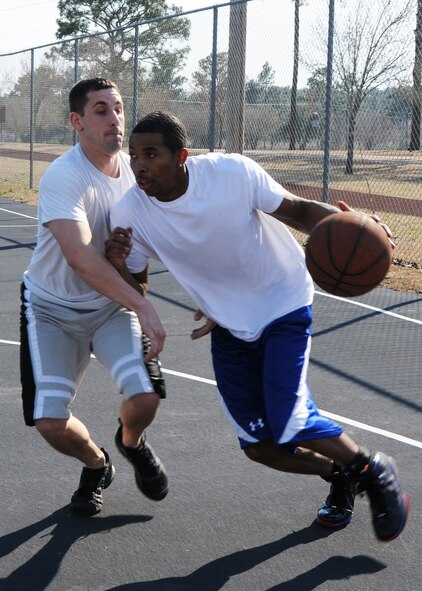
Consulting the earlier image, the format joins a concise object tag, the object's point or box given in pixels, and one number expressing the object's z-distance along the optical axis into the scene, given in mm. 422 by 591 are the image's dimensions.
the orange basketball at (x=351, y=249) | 4098
